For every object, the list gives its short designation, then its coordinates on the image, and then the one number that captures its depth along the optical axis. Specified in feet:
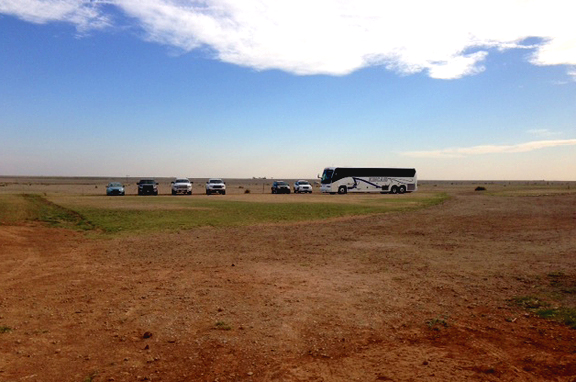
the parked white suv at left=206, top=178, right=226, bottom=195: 205.38
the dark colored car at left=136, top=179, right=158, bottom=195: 192.24
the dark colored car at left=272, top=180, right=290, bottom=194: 232.73
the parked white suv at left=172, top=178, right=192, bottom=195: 196.34
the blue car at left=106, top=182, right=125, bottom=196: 185.18
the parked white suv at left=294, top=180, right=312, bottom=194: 236.02
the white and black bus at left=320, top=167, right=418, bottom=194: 222.28
